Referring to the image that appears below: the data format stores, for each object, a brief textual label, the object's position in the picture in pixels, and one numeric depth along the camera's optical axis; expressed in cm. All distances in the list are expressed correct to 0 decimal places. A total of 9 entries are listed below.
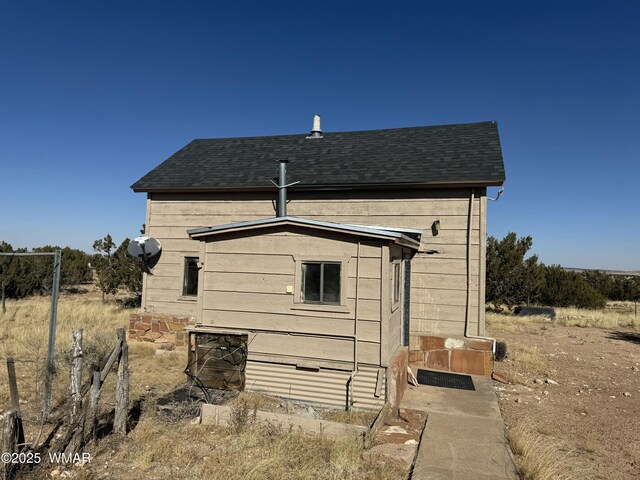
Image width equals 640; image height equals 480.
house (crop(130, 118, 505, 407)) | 676
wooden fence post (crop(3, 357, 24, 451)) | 406
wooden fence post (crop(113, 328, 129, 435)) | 523
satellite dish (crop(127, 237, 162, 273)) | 1068
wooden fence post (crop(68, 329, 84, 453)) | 460
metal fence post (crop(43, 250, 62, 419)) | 568
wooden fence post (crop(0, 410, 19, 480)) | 391
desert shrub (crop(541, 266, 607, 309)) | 2606
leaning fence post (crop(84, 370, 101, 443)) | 478
